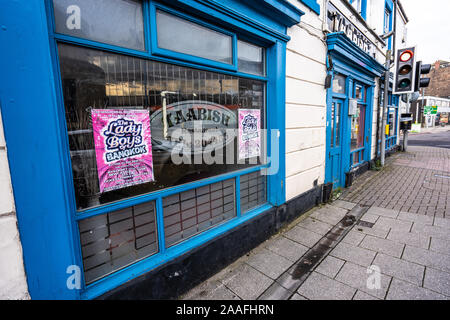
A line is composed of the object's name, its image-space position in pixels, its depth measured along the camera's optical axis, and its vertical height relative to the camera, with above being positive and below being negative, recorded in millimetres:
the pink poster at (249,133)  3004 -41
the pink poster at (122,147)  1772 -112
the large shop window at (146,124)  1691 +90
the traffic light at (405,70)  6742 +1723
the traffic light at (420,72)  7121 +1716
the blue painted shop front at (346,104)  4594 +584
